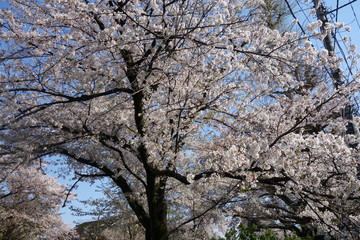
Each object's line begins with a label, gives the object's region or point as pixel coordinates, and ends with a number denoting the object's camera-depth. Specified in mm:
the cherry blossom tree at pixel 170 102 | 4293
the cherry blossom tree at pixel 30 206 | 14305
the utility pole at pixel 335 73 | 5074
